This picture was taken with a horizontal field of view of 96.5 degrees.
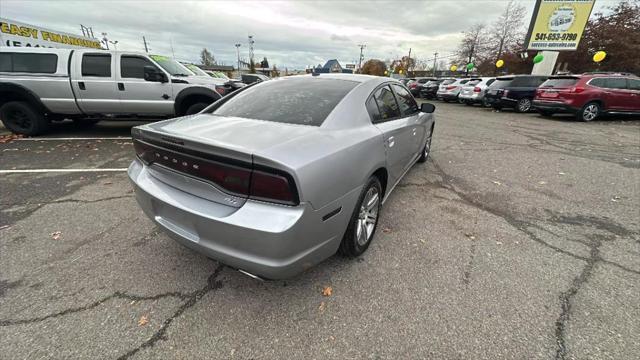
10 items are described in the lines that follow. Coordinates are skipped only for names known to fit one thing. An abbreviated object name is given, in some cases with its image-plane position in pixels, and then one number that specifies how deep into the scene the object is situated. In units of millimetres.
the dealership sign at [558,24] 17062
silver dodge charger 1673
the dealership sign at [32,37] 11746
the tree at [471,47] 40975
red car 10133
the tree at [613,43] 22781
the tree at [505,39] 35500
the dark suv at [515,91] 13047
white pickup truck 6230
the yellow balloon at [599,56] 19188
